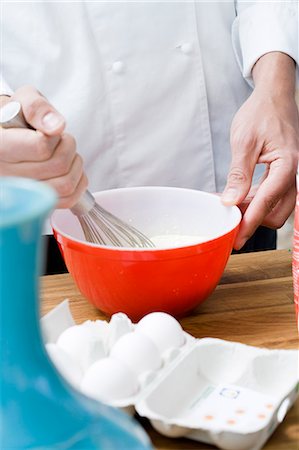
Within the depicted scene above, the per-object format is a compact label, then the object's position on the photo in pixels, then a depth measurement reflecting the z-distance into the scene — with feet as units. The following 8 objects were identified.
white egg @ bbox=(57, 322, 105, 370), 3.34
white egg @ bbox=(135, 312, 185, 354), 3.43
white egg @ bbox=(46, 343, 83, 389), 3.27
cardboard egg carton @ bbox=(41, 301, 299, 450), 3.13
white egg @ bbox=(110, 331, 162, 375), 3.31
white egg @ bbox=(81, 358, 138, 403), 3.22
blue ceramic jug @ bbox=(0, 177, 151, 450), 2.33
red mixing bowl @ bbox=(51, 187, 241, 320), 3.74
